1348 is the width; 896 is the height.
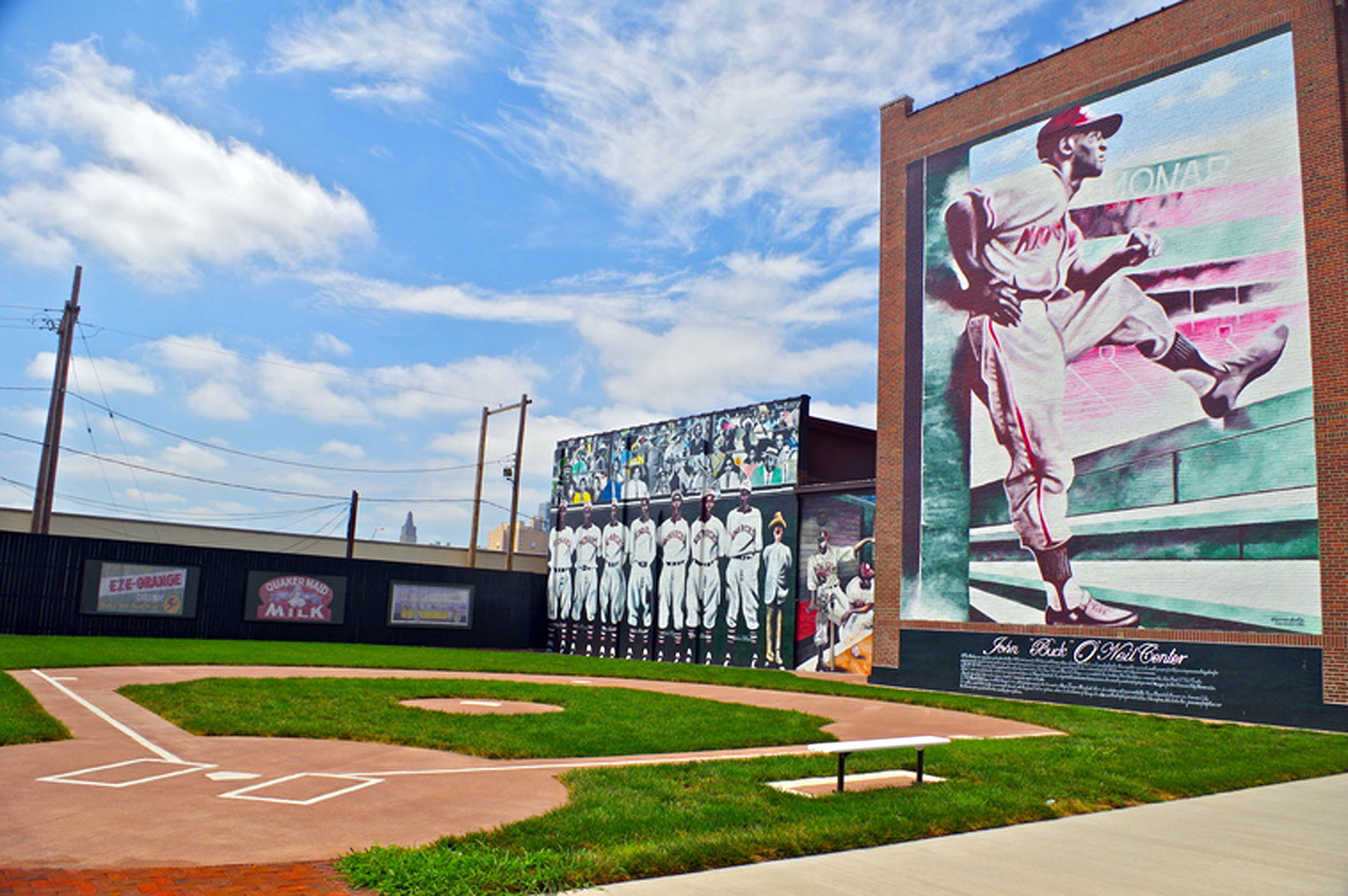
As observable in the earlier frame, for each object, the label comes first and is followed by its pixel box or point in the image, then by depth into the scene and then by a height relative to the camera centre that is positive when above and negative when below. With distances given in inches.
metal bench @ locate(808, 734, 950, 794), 301.1 -44.3
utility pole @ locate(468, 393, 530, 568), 1625.2 +150.2
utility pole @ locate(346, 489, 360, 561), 1695.4 +77.5
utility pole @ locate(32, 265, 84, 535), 1176.8 +120.4
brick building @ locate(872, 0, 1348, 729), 701.3 +169.5
